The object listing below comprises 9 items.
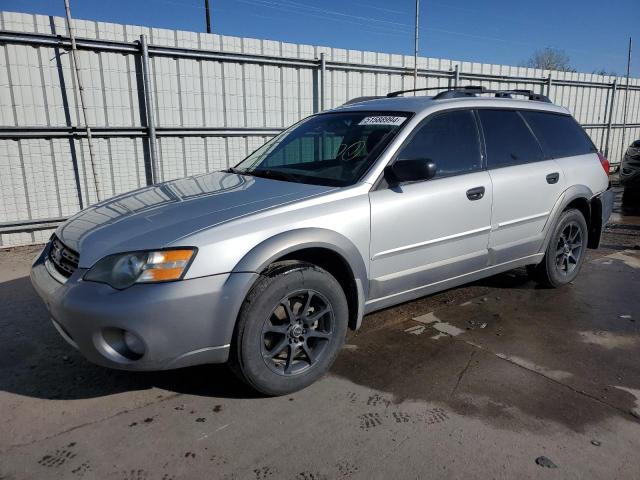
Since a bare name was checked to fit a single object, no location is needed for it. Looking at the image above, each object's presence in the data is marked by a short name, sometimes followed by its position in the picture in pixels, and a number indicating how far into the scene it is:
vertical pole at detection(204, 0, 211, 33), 23.70
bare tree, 36.38
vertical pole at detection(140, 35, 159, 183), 6.60
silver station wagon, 2.55
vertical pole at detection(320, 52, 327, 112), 8.17
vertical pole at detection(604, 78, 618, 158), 14.01
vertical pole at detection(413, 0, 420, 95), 9.37
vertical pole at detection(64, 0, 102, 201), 6.04
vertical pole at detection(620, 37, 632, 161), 14.29
